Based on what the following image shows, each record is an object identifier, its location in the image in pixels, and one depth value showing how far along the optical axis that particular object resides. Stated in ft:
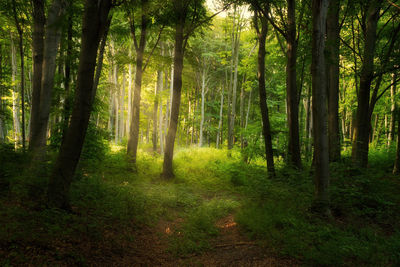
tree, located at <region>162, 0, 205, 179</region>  33.68
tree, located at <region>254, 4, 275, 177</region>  32.71
